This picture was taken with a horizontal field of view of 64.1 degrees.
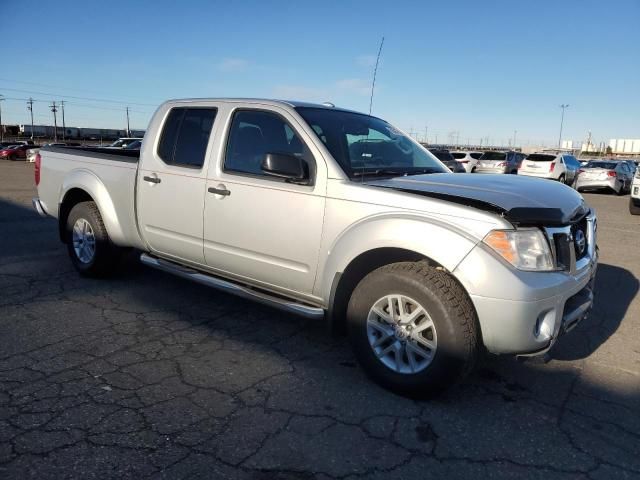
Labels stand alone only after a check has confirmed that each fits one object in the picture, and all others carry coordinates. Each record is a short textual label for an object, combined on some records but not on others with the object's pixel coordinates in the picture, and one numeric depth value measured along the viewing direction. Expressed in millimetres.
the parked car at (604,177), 20125
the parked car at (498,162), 24266
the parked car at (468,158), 25828
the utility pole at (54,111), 90662
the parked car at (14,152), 40812
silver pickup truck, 2795
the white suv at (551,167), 20656
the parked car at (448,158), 20419
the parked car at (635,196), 11632
